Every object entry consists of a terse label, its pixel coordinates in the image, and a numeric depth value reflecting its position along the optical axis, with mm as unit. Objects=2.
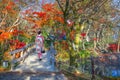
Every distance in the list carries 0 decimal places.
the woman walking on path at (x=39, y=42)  6698
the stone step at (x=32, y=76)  5391
